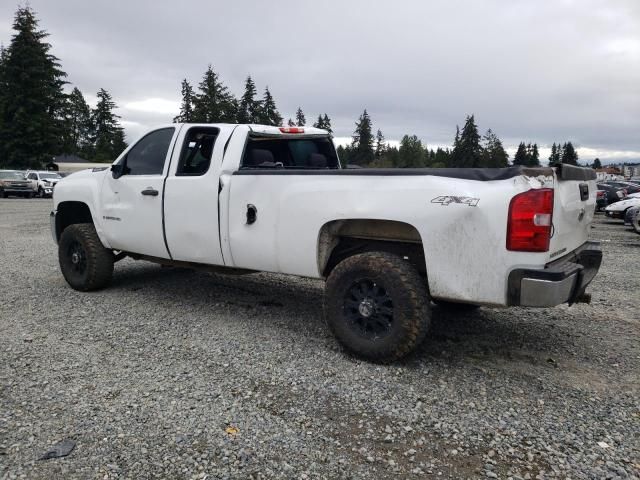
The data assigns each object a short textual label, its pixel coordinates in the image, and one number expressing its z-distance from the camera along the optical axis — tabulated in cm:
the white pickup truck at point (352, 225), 322
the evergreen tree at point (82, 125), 8531
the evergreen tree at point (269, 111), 7544
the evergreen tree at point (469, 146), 6812
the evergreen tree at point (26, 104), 4581
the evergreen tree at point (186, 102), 7569
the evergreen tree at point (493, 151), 6688
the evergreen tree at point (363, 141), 10483
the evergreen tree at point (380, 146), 11575
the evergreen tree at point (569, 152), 9324
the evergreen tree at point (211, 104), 6975
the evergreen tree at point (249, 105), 7425
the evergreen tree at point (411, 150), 11112
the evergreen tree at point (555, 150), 10955
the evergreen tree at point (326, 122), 10355
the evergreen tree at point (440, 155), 10439
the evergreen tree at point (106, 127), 8350
